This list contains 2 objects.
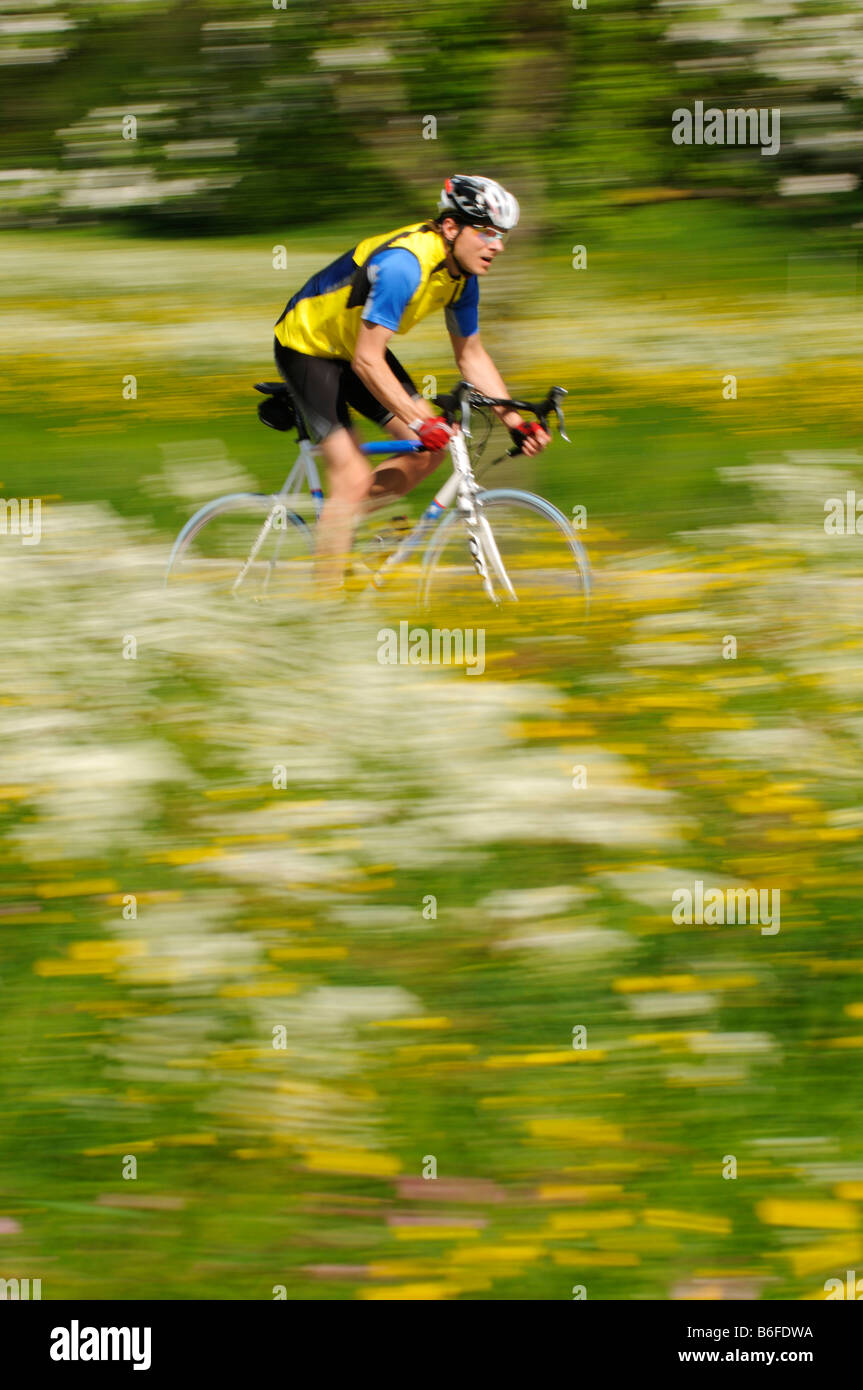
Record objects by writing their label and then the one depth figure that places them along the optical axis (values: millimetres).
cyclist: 12484
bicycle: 13555
